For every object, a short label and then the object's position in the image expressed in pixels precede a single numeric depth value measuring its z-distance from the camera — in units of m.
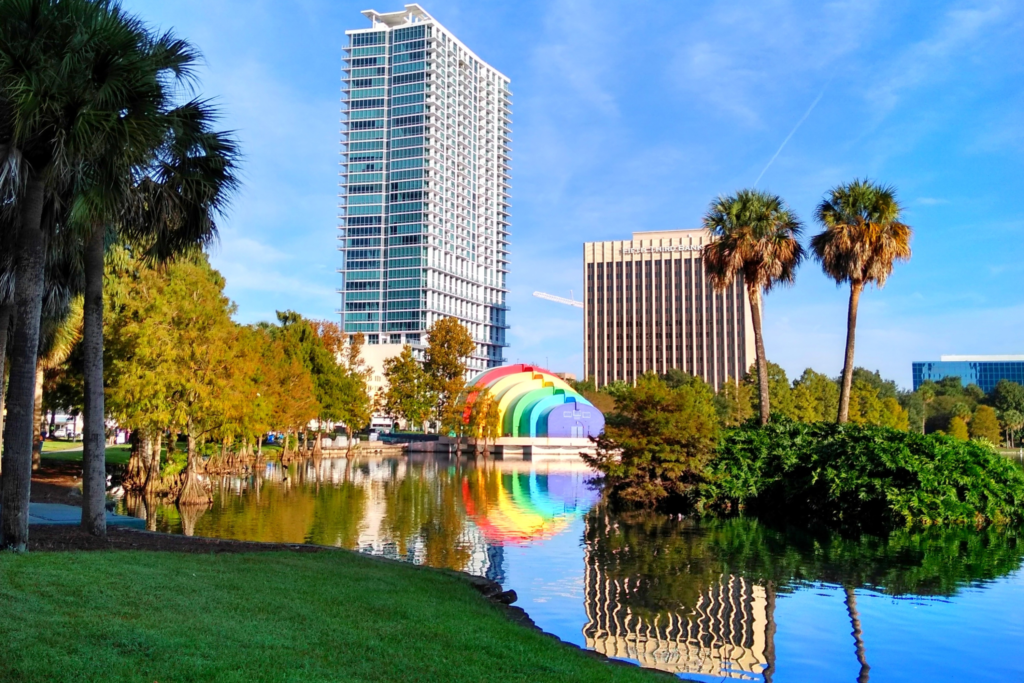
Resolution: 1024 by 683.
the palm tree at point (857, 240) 30.52
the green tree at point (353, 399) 62.50
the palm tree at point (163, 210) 13.35
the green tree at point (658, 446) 27.80
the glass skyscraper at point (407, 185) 159.12
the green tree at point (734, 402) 79.12
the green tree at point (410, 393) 70.75
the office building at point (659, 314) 158.88
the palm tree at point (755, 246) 32.66
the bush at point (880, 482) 23.59
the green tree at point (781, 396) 73.56
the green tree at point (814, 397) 75.18
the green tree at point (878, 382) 118.32
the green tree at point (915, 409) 103.72
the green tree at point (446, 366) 71.38
